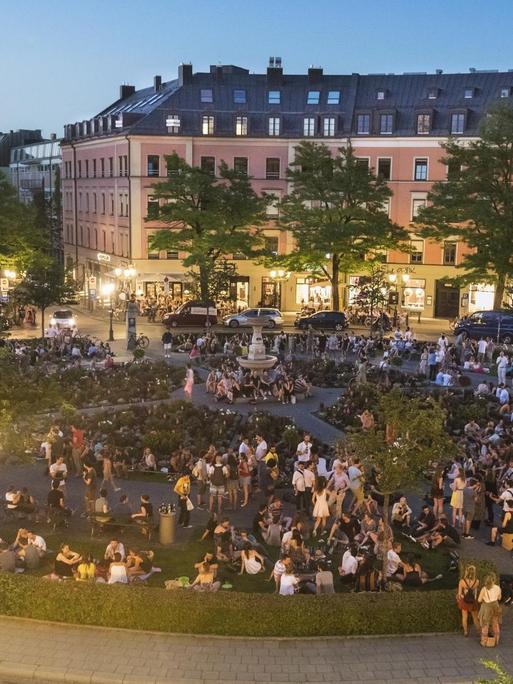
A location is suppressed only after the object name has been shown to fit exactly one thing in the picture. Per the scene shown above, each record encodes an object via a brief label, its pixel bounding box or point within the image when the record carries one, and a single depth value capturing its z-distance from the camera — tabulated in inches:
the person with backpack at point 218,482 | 785.6
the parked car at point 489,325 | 1831.9
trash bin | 719.7
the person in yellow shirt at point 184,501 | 754.2
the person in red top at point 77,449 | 906.1
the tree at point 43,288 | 1829.5
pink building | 2377.0
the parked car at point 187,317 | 2071.9
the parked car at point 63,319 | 1966.0
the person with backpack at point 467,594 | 556.4
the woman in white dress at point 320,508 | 740.6
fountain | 1305.4
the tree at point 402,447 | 643.5
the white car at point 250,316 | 2092.8
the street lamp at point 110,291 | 1849.5
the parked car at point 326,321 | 2047.2
